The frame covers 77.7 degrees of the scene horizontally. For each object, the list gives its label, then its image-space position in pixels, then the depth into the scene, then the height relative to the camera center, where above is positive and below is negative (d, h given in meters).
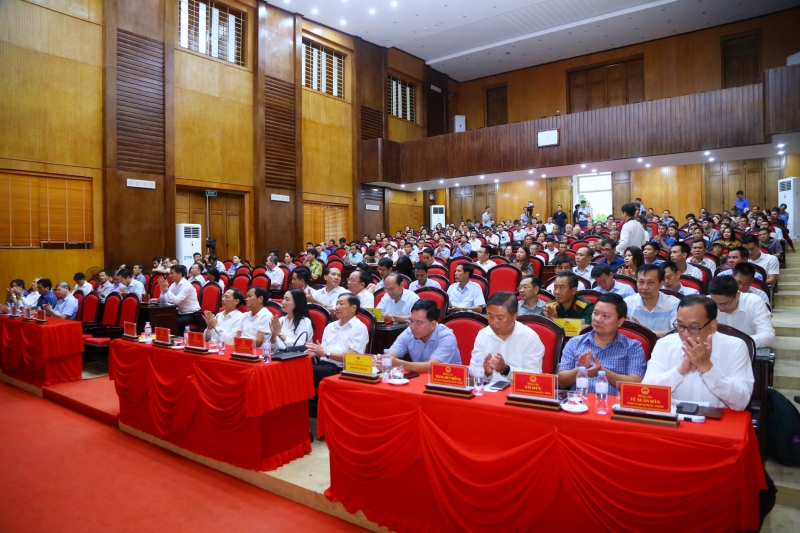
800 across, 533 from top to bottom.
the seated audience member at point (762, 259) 5.04 +0.07
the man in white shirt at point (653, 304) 3.17 -0.24
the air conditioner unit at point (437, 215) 16.59 +1.81
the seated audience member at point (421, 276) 5.27 -0.07
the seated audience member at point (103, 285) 7.27 -0.19
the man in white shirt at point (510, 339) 2.52 -0.37
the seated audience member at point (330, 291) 4.89 -0.21
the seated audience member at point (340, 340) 3.22 -0.47
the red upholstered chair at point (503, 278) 5.21 -0.10
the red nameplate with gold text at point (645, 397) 1.67 -0.44
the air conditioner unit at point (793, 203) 10.36 +1.31
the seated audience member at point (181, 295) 5.97 -0.29
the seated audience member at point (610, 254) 5.36 +0.14
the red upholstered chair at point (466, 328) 3.11 -0.38
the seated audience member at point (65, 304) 5.95 -0.38
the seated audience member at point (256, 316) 3.70 -0.34
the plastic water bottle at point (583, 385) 1.95 -0.46
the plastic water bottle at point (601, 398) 1.77 -0.49
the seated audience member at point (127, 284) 7.10 -0.18
